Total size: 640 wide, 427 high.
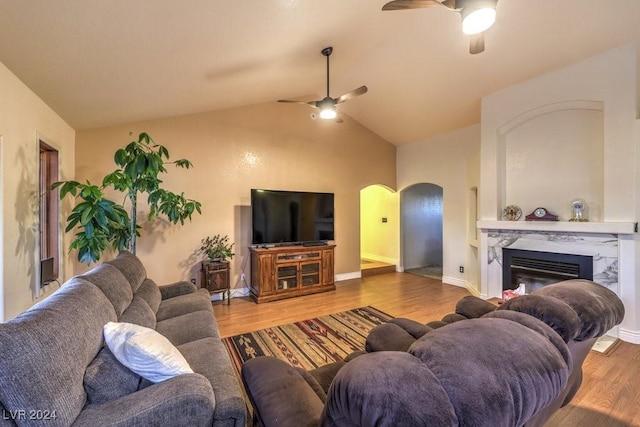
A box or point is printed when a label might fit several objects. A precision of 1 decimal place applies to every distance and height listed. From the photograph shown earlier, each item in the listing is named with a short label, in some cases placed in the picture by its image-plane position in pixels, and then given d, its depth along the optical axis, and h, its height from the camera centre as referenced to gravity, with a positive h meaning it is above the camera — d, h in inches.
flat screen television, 178.2 -1.3
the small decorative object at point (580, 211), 134.6 +1.0
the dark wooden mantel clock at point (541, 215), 142.0 -0.9
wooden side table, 162.2 -35.1
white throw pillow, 51.0 -25.3
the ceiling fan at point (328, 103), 129.5 +52.1
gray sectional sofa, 38.4 -26.6
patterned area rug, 107.2 -52.8
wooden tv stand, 172.4 -36.2
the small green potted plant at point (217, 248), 169.5 -20.0
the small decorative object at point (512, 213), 157.5 +0.2
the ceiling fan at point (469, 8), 70.8 +51.3
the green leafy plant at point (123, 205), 102.4 +4.1
